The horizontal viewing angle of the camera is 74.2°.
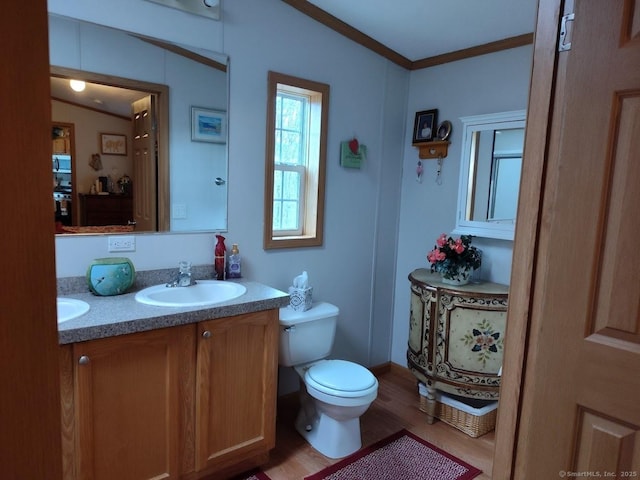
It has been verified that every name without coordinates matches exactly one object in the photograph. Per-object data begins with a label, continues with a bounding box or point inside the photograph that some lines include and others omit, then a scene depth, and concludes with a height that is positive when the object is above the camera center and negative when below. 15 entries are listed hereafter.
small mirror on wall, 2.54 +0.21
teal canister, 1.85 -0.38
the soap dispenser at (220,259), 2.30 -0.35
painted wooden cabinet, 2.38 -0.75
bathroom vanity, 1.54 -0.80
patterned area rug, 2.13 -1.36
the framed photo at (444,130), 2.84 +0.51
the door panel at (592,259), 0.97 -0.12
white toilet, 2.16 -0.95
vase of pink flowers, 2.53 -0.32
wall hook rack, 2.88 +0.37
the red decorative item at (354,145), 2.82 +0.37
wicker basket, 2.50 -1.26
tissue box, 2.45 -0.58
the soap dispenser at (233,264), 2.35 -0.38
